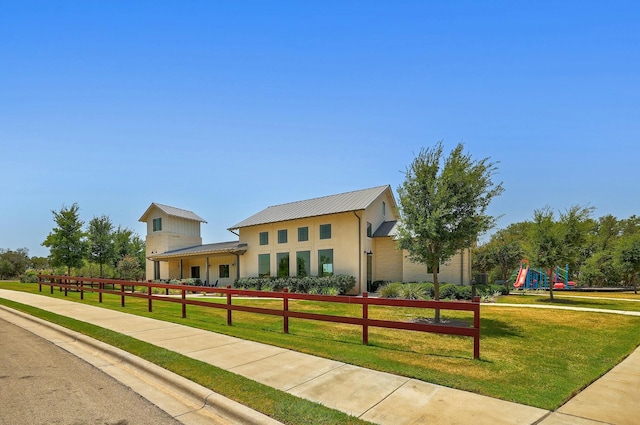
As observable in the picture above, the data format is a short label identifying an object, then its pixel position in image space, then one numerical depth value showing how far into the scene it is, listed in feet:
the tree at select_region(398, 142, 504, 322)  39.63
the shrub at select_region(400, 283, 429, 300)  64.53
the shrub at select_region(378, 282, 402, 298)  68.39
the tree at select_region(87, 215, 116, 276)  109.70
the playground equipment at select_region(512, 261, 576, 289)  111.86
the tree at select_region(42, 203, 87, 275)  95.20
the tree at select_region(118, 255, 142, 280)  127.03
